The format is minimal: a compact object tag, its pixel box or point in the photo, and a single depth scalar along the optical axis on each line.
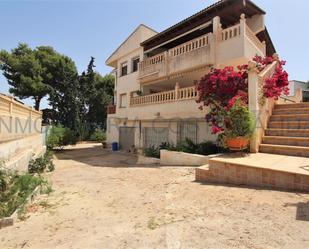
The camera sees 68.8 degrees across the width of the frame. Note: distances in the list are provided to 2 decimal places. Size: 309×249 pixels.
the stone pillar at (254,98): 7.47
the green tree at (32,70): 29.52
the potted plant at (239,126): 7.18
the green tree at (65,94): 29.88
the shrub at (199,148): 9.79
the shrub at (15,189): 4.76
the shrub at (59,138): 18.83
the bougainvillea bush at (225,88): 8.23
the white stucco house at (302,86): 29.79
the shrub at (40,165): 9.62
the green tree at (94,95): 30.84
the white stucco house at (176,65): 11.20
